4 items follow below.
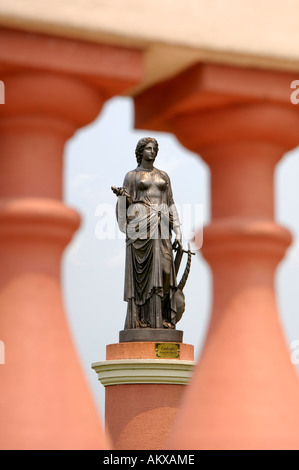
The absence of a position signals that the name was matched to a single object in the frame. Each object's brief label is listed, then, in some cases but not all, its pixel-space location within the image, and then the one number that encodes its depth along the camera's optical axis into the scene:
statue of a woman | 16.72
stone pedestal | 15.90
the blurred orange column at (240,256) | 4.91
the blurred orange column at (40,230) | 4.58
